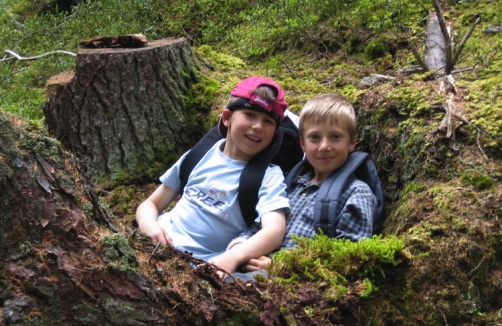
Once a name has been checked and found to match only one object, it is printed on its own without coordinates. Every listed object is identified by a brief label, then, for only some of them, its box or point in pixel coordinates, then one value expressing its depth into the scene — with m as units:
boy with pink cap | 3.90
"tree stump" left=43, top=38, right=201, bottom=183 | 5.47
